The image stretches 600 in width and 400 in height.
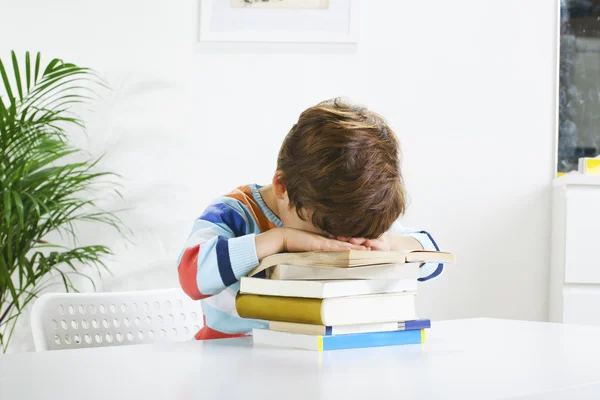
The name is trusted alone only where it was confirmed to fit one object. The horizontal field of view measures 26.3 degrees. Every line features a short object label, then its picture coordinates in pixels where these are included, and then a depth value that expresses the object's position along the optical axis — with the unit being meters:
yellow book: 2.08
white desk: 1.80
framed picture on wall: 4.65
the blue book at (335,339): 2.08
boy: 2.26
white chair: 2.55
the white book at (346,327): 2.09
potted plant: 3.65
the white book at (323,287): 2.08
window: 4.75
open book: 2.11
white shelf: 4.04
